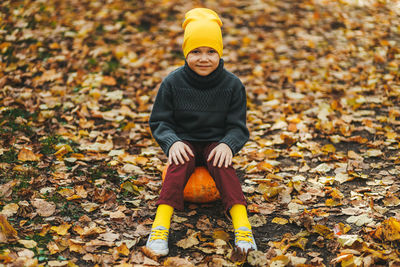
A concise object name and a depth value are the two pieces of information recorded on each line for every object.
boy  2.82
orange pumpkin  3.17
